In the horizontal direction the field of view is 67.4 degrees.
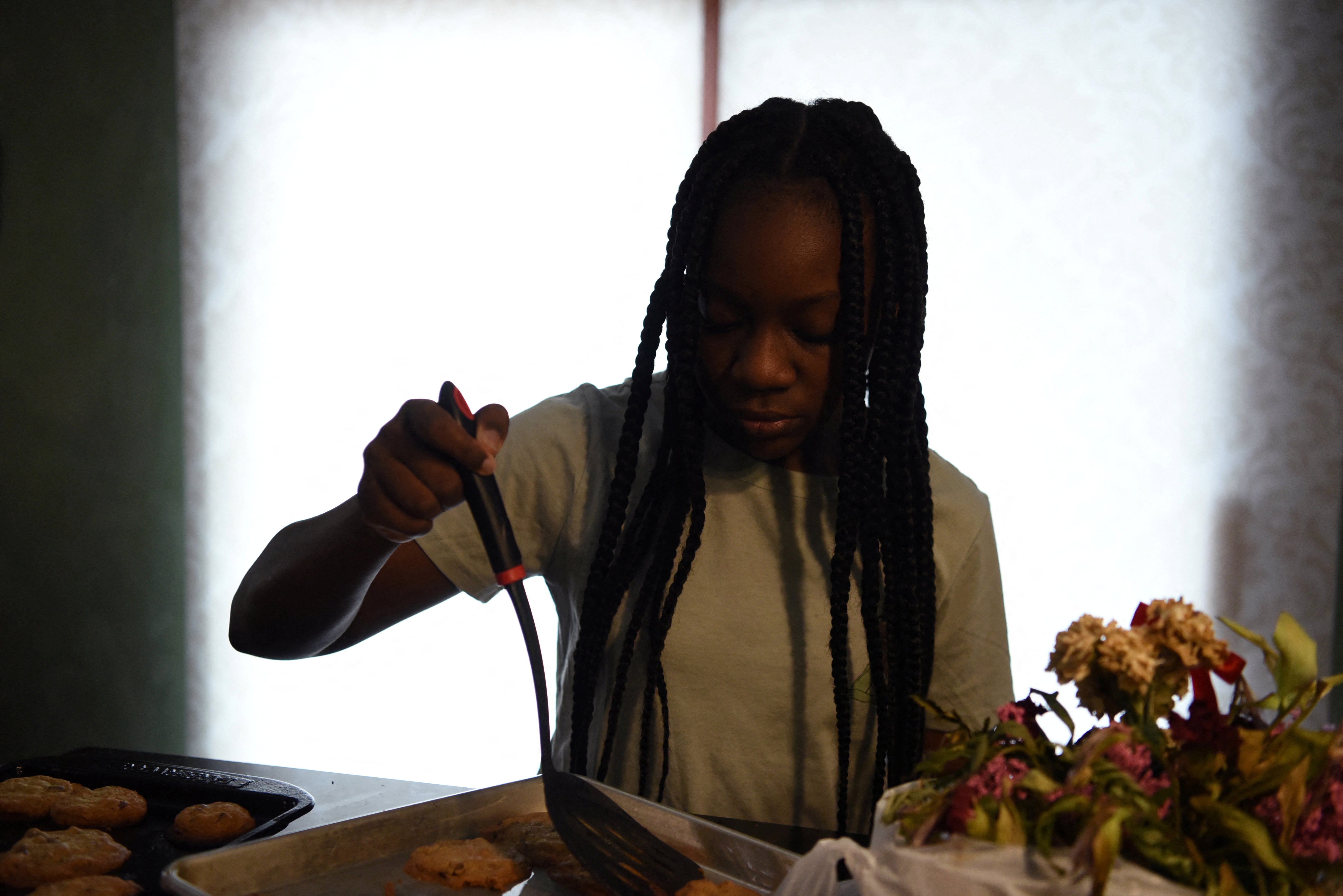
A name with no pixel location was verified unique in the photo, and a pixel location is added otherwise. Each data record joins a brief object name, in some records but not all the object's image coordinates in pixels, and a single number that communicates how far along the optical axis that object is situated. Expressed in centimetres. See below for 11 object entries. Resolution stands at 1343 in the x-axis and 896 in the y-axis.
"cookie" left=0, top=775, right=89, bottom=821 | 86
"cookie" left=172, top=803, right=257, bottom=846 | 81
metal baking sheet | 65
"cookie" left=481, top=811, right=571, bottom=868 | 74
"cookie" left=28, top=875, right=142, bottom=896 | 69
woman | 92
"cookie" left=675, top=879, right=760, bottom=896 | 68
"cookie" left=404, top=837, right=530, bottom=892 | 70
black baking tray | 84
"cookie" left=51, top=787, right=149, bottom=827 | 83
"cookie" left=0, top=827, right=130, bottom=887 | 73
